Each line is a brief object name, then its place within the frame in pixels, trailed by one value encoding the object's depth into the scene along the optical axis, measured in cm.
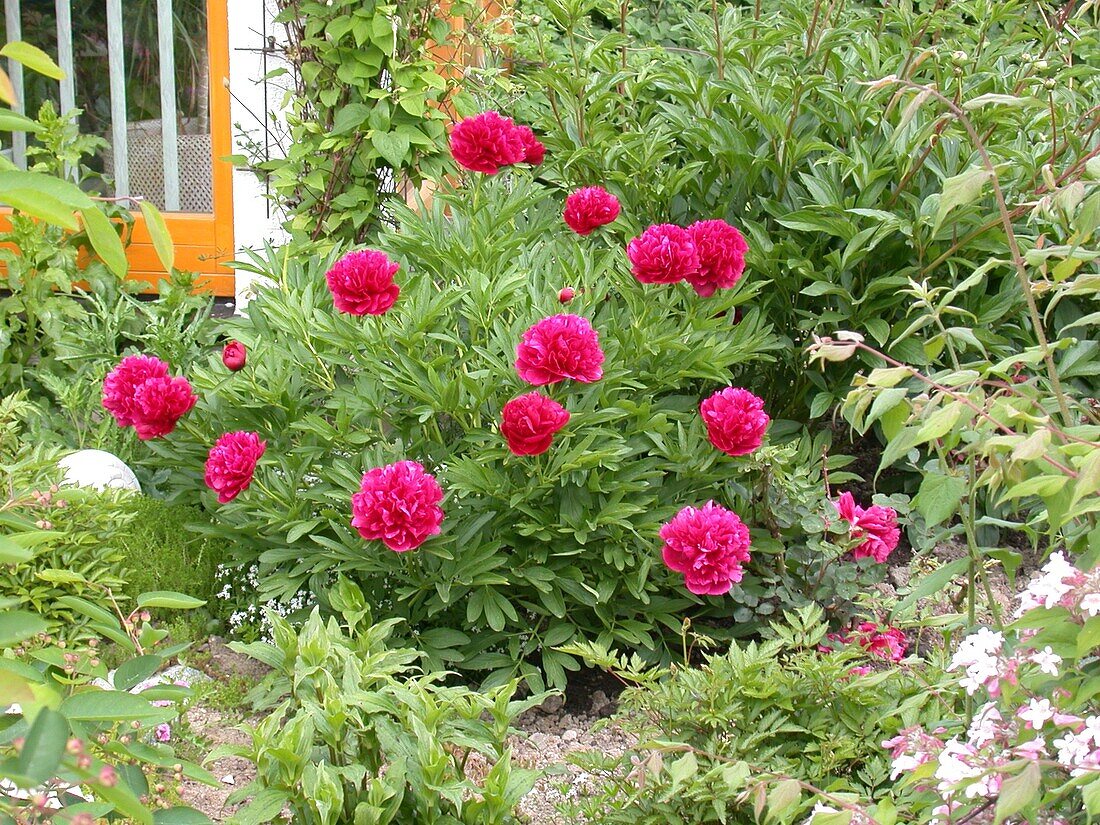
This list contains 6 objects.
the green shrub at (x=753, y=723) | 210
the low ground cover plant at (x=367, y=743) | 191
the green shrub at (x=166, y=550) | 305
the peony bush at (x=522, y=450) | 266
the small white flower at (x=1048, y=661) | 150
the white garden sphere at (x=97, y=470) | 333
